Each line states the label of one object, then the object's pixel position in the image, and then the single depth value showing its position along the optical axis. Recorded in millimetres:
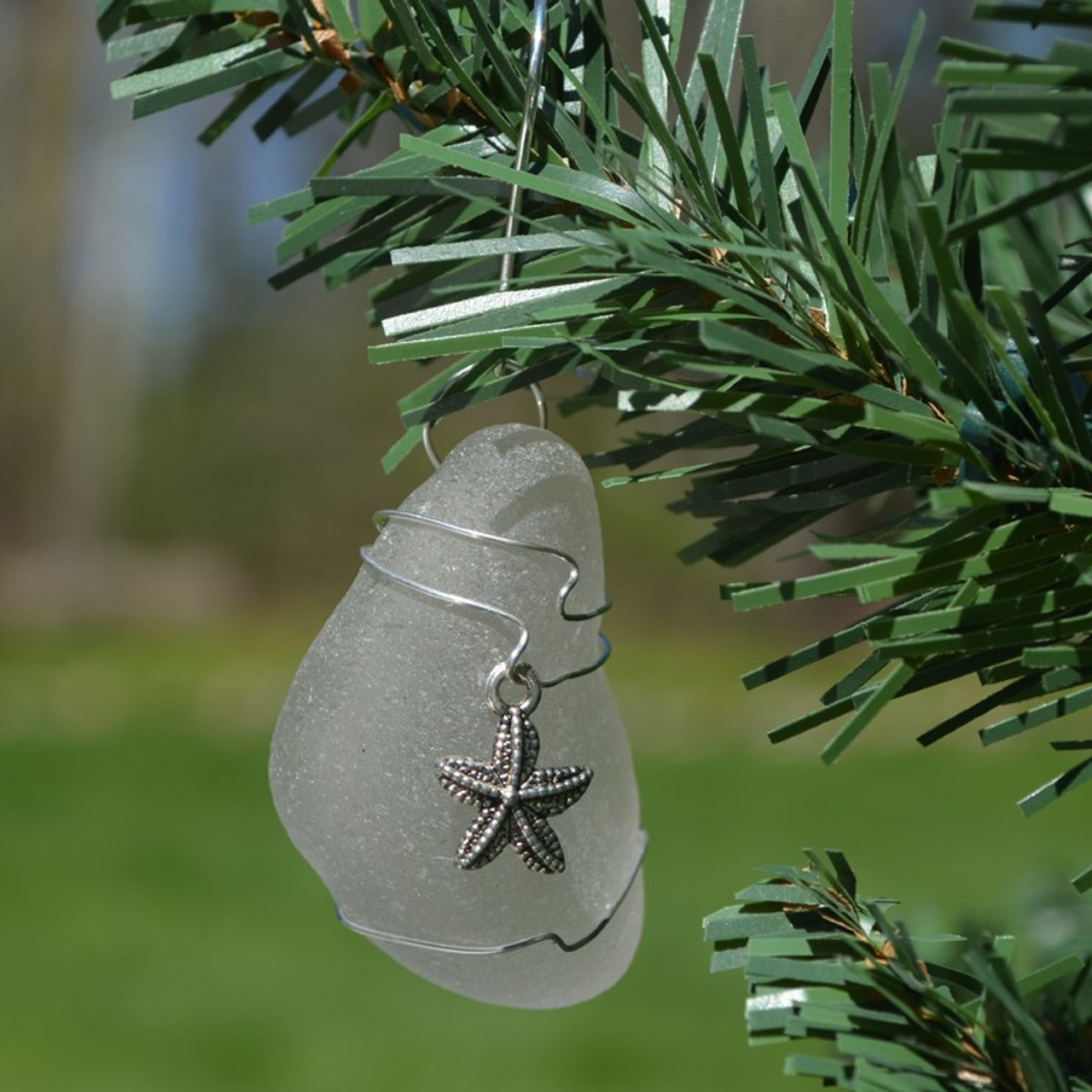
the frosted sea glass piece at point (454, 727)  248
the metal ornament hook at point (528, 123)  225
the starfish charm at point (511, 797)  248
